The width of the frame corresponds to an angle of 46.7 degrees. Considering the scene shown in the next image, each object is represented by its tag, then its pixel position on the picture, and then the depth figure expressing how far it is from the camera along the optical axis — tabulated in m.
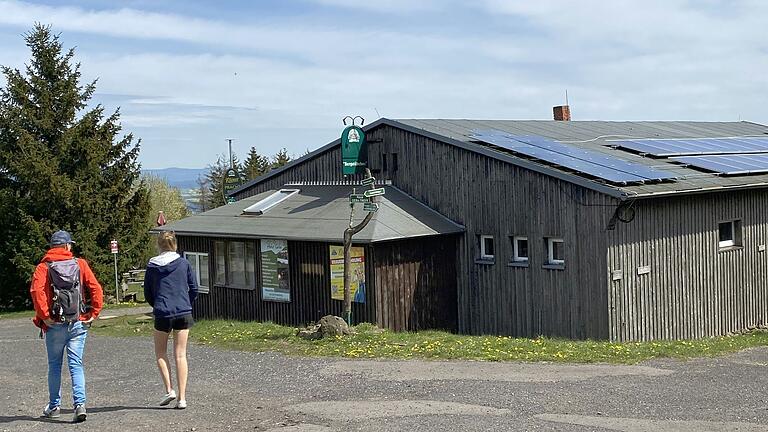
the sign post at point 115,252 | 30.15
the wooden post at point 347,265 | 16.53
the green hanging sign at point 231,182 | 36.72
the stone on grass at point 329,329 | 14.96
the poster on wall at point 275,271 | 19.98
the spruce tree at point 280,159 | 61.95
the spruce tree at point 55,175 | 31.38
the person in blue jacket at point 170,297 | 8.95
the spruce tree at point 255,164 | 60.06
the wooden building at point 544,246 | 17.44
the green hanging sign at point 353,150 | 21.36
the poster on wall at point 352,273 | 18.50
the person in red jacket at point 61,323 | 8.80
